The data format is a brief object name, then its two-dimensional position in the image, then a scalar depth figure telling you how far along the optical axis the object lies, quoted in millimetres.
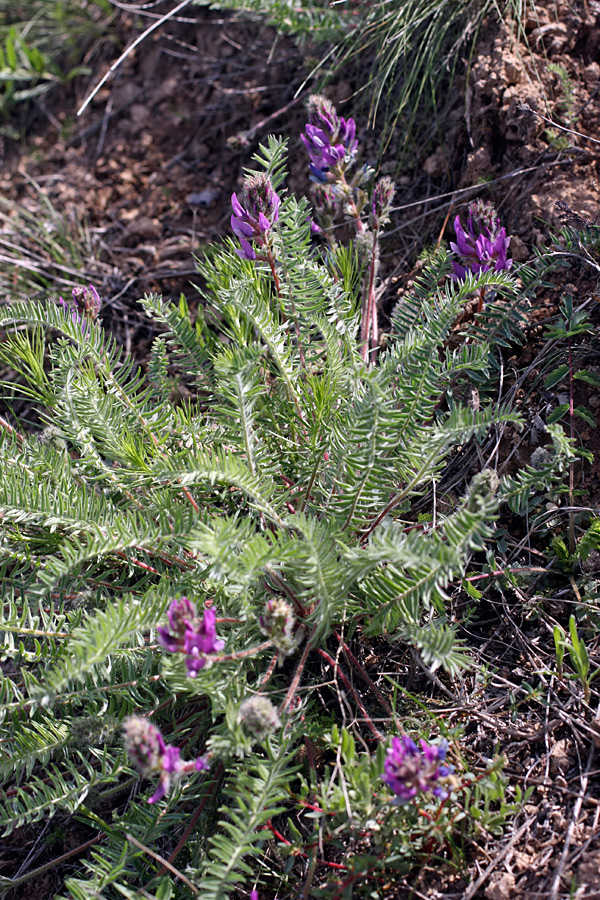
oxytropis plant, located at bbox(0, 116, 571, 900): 828
